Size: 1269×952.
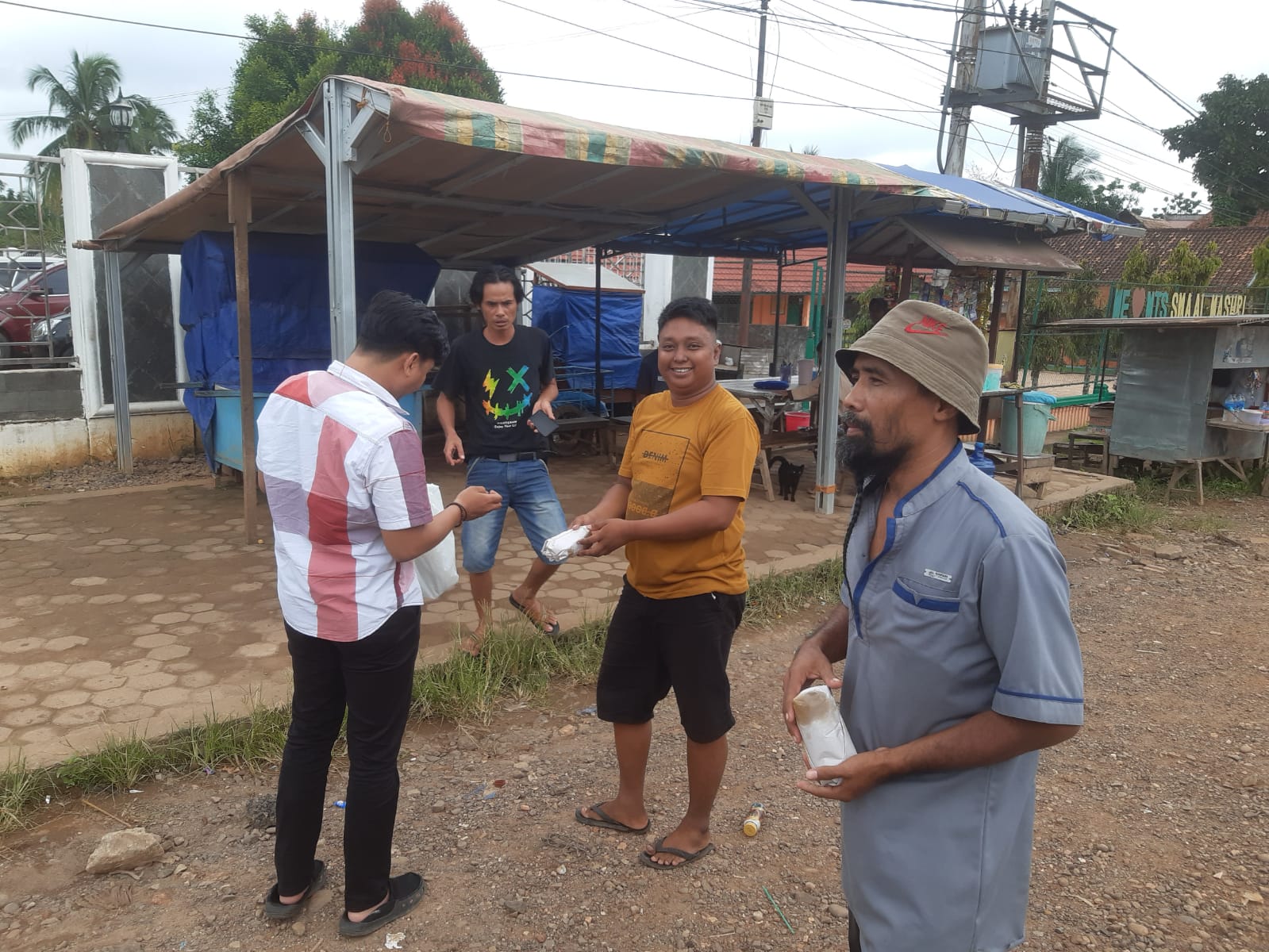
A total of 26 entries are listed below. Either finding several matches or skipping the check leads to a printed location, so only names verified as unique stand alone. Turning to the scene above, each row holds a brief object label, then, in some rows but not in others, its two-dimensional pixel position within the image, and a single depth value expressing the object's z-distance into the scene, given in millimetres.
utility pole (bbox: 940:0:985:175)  16594
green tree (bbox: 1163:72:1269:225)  31219
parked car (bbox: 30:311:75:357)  7961
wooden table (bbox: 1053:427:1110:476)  9320
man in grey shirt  1288
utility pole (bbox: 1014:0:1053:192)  18953
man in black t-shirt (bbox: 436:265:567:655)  3920
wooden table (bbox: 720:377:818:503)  7559
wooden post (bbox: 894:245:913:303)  8656
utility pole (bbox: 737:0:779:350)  15242
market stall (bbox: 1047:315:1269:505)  8336
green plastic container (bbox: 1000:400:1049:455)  7520
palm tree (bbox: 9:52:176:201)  29016
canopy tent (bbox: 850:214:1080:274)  7000
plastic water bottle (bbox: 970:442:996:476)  6605
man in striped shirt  2080
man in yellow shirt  2494
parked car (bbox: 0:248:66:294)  8438
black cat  7594
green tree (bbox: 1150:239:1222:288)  16312
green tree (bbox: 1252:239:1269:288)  16625
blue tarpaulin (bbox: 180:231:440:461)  7078
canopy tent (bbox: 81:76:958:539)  4043
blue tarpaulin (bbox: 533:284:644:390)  11336
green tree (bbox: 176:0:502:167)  22500
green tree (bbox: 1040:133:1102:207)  34531
